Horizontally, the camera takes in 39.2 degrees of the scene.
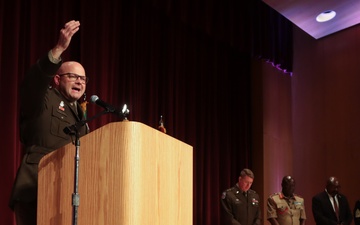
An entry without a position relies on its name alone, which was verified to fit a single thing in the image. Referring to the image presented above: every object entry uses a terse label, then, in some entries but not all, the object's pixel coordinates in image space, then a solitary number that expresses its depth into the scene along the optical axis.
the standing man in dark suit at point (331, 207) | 6.26
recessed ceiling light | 7.41
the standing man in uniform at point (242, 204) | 5.59
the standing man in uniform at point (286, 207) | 5.89
